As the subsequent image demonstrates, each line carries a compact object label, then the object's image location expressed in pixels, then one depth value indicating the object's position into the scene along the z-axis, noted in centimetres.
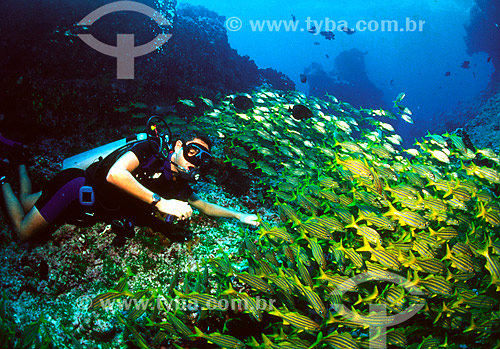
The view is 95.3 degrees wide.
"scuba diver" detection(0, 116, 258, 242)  265
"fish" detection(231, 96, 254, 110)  705
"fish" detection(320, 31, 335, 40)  1441
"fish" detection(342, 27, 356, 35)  1372
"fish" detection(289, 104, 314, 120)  612
